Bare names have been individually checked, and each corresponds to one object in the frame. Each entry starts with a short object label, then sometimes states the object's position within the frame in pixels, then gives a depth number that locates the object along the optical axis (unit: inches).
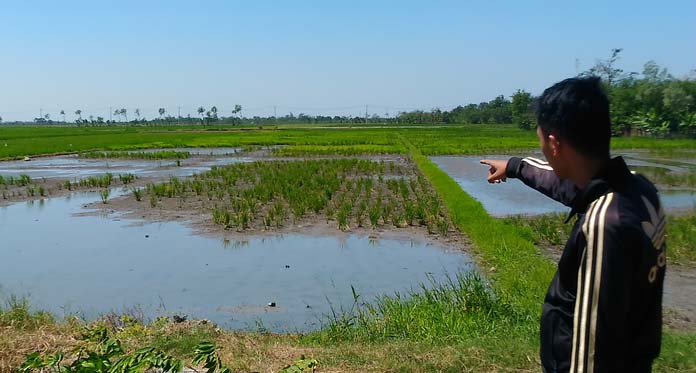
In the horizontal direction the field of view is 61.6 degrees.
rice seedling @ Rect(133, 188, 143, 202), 566.7
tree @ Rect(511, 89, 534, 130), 2098.4
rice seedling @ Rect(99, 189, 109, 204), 561.6
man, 51.2
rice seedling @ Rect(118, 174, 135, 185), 714.3
